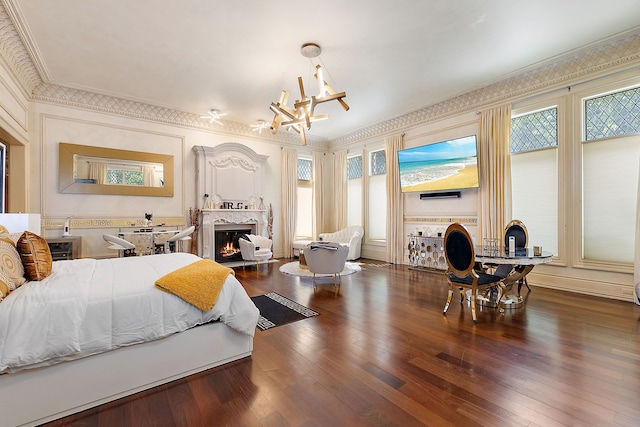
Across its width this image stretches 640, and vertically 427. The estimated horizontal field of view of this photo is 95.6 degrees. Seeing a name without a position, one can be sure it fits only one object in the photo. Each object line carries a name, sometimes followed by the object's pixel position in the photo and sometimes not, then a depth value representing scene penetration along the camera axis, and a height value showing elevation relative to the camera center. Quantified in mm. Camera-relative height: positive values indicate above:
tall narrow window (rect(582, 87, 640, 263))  3842 +548
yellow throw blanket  2102 -520
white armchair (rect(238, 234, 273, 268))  6039 -763
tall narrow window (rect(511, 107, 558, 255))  4496 +647
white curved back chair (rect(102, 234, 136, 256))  4684 -488
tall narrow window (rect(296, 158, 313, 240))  8227 +408
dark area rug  3170 -1166
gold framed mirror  5164 +828
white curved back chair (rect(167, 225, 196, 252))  5309 -447
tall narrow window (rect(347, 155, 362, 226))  7848 +659
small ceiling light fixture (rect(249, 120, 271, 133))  7082 +2195
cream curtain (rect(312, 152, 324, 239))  8236 +605
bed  1611 -801
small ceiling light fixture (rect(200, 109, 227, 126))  6211 +2177
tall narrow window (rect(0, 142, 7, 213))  4391 +538
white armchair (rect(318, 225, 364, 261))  7164 -601
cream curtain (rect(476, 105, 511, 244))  4887 +727
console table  5820 -796
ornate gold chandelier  3635 +1438
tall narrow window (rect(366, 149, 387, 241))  7227 +443
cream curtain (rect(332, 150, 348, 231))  8055 +709
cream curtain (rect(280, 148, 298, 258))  7633 +489
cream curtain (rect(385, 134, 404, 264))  6598 +189
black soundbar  5696 +396
